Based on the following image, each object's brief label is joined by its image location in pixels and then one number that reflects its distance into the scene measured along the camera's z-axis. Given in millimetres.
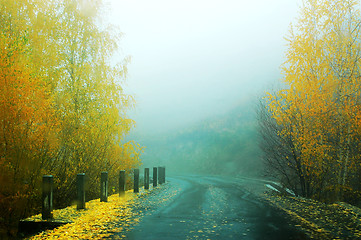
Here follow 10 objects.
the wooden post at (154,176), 19883
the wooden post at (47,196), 8000
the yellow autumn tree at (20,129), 8023
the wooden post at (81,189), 9820
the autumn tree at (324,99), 11742
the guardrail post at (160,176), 22075
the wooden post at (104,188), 11594
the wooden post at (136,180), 15695
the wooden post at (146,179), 17800
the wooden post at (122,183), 13852
